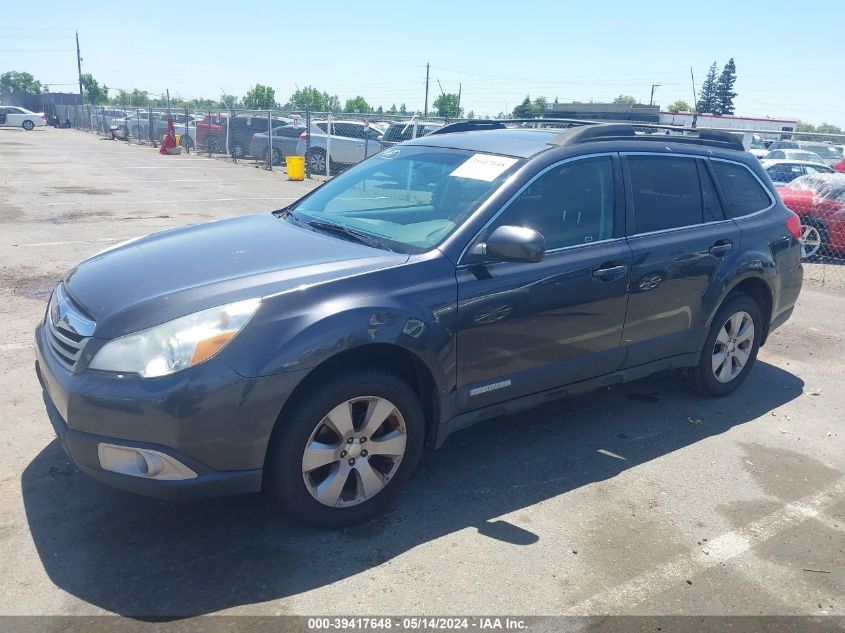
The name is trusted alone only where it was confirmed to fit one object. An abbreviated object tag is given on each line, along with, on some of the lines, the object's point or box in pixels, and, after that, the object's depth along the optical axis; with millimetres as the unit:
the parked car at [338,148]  21641
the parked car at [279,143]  23562
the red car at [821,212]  10922
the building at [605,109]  25194
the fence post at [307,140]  20609
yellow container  19812
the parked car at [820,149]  28628
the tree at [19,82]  108625
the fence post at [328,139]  20875
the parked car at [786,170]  15875
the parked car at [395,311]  2994
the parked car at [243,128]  25327
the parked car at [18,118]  47625
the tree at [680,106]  93662
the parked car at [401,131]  20316
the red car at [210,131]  27922
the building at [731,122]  32894
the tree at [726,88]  104562
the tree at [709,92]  101875
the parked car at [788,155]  25647
